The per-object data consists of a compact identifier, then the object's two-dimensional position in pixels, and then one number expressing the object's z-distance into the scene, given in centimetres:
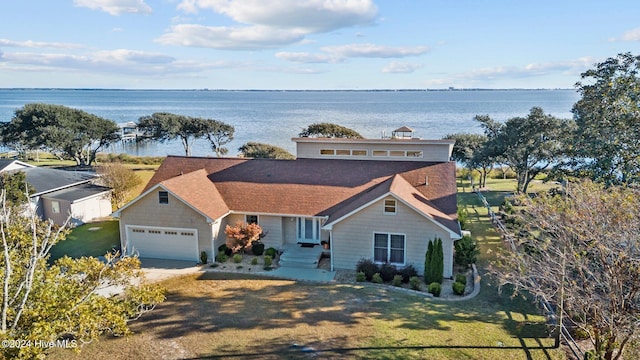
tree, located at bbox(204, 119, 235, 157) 6550
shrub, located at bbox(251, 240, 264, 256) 2411
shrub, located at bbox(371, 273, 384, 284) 2031
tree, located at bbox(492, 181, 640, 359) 1140
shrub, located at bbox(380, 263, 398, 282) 2064
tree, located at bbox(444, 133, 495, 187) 4331
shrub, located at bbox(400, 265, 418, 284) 2060
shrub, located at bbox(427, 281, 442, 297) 1883
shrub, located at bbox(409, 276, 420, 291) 1967
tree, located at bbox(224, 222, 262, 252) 2303
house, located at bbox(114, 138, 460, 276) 2138
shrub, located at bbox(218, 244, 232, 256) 2400
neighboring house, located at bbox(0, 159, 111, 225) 3072
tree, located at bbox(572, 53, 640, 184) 2139
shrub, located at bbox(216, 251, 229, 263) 2309
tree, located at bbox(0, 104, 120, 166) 5303
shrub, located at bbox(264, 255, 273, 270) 2225
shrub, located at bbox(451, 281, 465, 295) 1888
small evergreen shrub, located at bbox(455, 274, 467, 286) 1977
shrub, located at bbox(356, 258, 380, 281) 2075
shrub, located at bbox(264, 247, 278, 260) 2353
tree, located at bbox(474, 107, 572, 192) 3453
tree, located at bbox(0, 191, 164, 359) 868
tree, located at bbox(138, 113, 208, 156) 6300
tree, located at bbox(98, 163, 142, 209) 3378
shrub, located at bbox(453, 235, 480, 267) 2202
